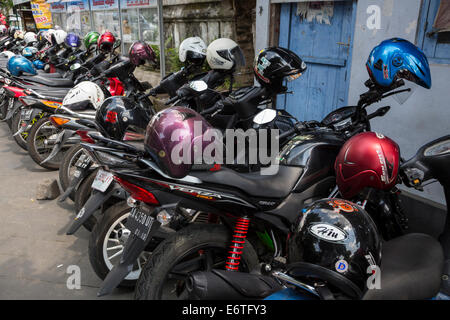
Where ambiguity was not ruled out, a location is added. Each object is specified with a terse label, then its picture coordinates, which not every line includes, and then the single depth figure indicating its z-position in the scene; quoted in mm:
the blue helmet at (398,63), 2602
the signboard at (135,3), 8707
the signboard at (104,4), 10298
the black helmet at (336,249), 1380
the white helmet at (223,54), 4176
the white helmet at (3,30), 14545
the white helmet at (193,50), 4520
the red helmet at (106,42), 6449
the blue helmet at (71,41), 8211
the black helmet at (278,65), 3543
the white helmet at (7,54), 8555
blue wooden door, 4434
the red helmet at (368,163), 2168
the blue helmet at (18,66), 6121
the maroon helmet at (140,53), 4977
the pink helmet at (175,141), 2160
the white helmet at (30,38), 10914
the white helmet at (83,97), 4191
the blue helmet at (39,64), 9039
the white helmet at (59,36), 8531
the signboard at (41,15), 14922
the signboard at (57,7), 14447
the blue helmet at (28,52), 9031
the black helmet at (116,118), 3537
